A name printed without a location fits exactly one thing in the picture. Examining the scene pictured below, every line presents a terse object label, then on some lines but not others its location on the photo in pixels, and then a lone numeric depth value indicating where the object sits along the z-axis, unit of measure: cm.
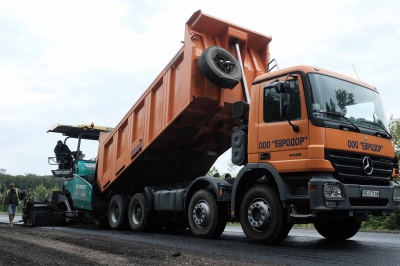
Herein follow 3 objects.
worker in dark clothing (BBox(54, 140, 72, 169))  1146
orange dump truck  575
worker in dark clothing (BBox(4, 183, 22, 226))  1363
